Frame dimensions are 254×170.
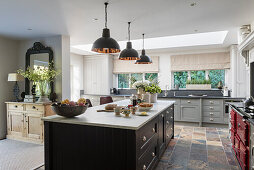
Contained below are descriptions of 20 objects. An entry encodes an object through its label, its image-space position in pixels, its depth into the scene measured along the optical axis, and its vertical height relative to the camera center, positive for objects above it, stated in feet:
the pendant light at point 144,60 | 12.55 +1.83
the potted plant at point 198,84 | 19.05 +0.20
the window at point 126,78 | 22.07 +1.07
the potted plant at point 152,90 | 12.53 -0.27
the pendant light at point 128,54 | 10.22 +1.84
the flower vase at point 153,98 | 12.73 -0.84
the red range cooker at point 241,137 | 7.29 -2.38
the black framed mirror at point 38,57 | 14.16 +2.45
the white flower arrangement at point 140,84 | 12.49 +0.15
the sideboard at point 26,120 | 12.75 -2.48
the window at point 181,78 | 20.34 +0.91
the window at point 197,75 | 19.81 +1.21
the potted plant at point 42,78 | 13.46 +0.70
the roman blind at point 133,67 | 20.89 +2.34
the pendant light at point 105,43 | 7.54 +1.84
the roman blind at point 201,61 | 18.38 +2.61
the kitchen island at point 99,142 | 5.90 -1.99
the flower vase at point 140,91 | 12.60 -0.33
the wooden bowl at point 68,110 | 6.83 -0.89
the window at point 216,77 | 19.12 +0.96
